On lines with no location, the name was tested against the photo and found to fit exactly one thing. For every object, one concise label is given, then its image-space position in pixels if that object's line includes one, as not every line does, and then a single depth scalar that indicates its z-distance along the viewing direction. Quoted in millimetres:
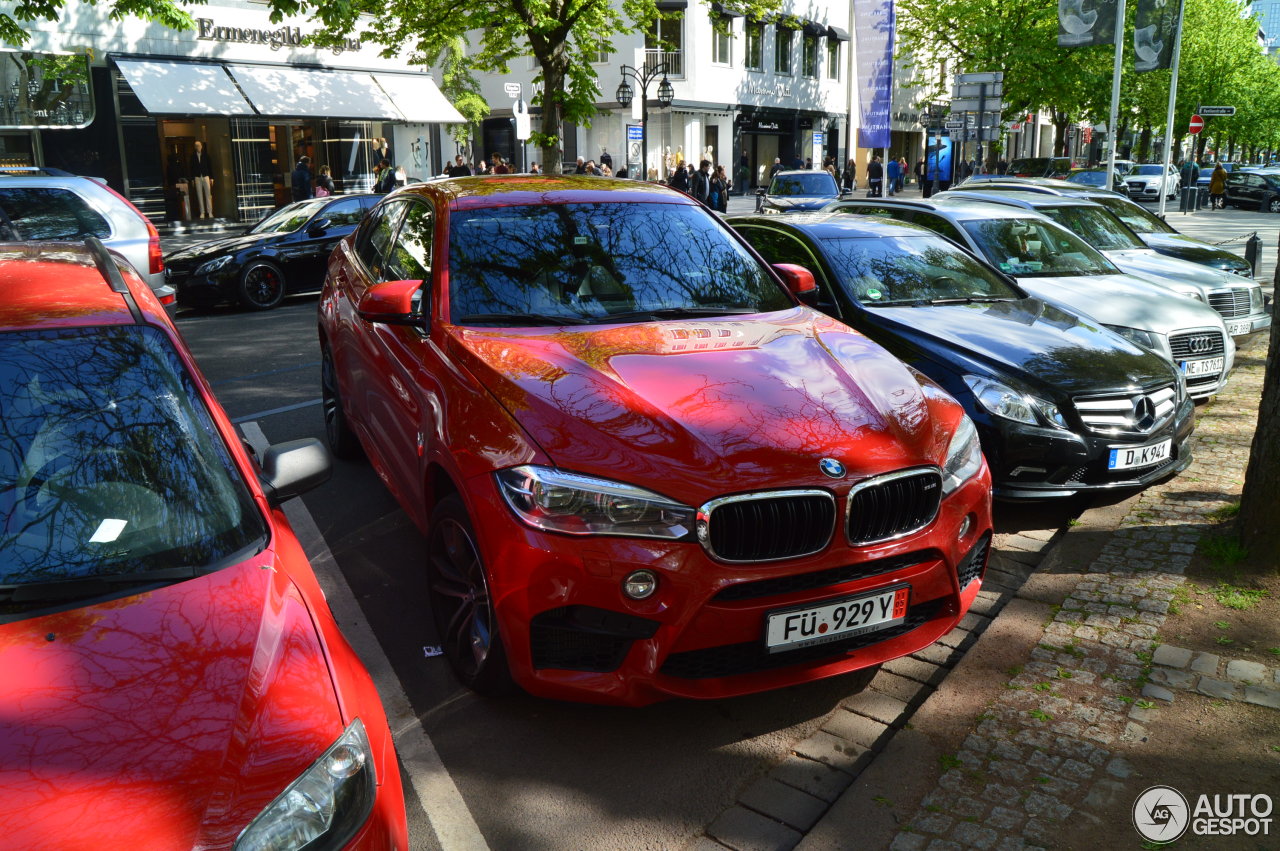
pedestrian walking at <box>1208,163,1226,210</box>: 40250
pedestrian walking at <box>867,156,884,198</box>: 33125
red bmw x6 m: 3230
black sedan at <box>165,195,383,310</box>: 13258
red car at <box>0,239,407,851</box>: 1932
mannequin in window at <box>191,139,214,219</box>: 25062
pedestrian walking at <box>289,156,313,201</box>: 22422
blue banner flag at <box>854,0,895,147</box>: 26281
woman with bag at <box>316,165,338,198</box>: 23969
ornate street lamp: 29281
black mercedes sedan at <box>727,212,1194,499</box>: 5441
